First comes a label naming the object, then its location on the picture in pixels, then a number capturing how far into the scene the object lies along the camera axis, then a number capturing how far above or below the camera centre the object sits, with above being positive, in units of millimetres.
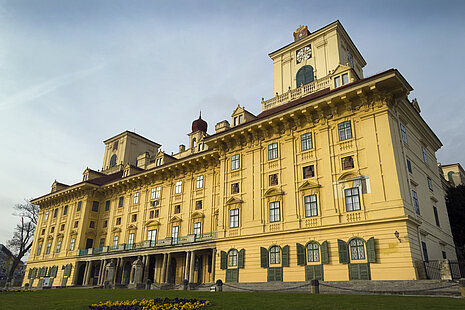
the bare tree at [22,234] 67750 +7153
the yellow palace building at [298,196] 24266 +7136
